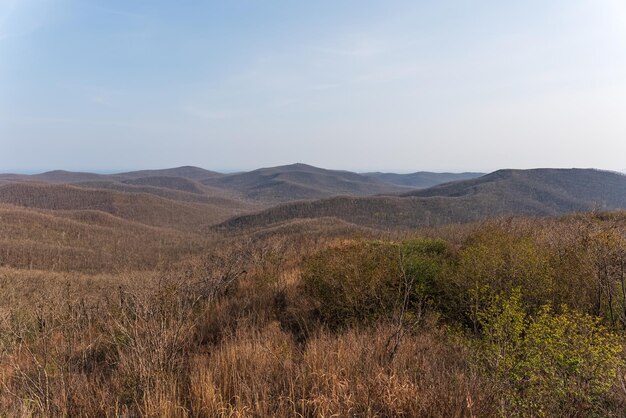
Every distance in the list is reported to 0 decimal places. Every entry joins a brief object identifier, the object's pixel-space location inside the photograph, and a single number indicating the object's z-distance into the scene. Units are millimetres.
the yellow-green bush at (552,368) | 3328
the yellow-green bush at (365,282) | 6801
